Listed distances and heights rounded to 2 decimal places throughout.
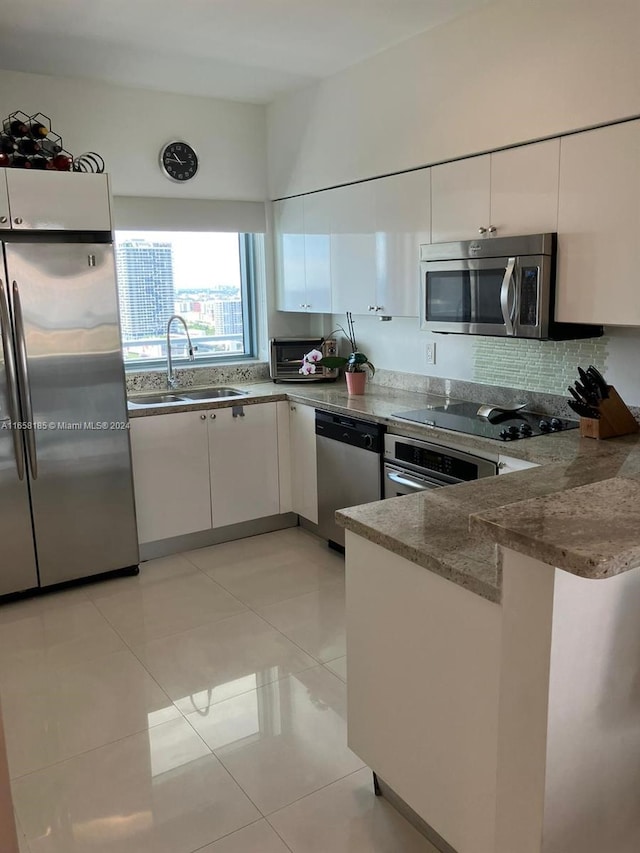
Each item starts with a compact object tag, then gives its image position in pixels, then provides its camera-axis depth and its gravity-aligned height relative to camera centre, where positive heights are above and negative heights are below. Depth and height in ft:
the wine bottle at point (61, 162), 11.21 +2.12
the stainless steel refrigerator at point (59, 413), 11.01 -1.86
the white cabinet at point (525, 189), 9.14 +1.31
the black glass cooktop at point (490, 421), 9.77 -1.97
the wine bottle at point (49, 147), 11.27 +2.38
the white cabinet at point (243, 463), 13.52 -3.27
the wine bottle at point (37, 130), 11.47 +2.69
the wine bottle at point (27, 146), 11.14 +2.37
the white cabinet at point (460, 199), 10.10 +1.32
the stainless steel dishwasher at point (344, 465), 11.92 -3.03
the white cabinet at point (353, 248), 12.47 +0.78
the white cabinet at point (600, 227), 8.31 +0.72
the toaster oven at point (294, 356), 15.02 -1.33
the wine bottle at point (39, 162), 11.21 +2.13
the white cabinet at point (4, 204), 10.65 +1.41
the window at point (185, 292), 14.55 +0.06
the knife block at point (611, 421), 9.20 -1.75
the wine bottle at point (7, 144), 10.99 +2.37
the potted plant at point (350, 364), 13.42 -1.42
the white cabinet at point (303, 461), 13.58 -3.29
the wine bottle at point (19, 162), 11.07 +2.10
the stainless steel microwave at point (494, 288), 9.22 +0.00
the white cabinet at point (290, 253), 14.47 +0.83
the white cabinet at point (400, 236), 11.25 +0.88
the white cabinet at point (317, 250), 13.61 +0.81
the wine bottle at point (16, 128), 11.19 +2.67
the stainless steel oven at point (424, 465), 9.95 -2.59
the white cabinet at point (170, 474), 12.76 -3.27
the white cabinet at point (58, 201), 10.80 +1.49
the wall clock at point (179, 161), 13.85 +2.62
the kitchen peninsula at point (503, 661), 4.30 -2.67
